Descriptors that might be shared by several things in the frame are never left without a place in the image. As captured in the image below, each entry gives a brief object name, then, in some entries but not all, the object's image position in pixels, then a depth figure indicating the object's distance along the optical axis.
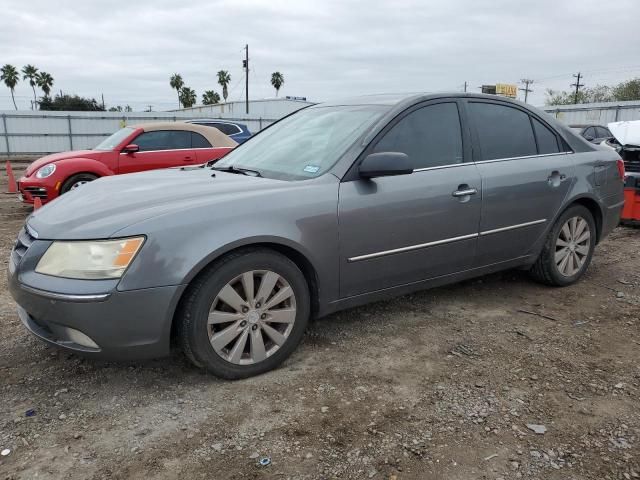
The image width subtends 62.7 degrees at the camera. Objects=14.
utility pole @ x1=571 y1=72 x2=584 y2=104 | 61.16
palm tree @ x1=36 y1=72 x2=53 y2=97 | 67.19
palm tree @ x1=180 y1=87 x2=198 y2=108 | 76.27
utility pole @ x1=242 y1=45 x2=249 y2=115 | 39.75
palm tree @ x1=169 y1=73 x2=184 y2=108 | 77.31
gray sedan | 2.58
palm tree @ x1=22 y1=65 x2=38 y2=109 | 66.38
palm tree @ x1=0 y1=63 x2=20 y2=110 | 64.62
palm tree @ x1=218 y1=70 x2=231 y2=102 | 72.62
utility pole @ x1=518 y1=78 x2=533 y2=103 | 61.13
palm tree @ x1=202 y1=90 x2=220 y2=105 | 71.56
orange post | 11.17
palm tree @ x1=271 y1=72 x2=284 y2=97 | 71.81
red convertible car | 7.95
